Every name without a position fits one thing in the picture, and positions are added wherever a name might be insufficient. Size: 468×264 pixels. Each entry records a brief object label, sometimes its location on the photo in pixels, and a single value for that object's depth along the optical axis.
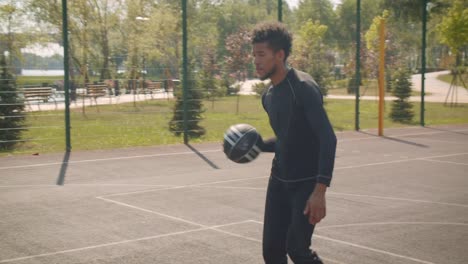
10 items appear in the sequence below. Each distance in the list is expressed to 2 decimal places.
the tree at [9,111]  15.70
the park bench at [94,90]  19.93
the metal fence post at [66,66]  14.98
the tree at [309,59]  27.89
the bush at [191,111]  17.92
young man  4.29
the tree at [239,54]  26.42
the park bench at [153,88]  21.05
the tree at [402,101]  24.42
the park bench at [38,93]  16.91
